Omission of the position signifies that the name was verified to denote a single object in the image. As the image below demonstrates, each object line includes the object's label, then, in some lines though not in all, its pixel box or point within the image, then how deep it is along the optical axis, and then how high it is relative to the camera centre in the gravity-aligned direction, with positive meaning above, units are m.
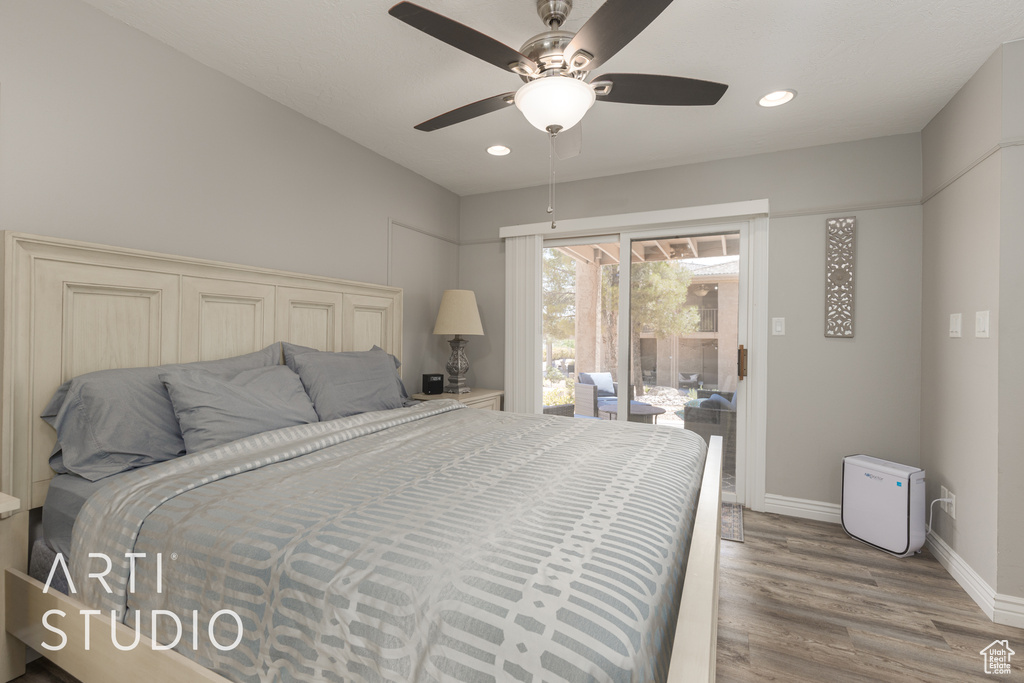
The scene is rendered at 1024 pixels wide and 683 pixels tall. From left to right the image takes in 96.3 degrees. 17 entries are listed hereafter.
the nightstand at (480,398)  3.50 -0.48
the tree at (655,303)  3.51 +0.30
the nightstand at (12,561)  1.51 -0.76
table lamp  3.65 +0.12
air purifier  2.49 -0.92
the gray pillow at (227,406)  1.67 -0.27
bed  0.80 -0.45
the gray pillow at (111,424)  1.56 -0.31
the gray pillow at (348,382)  2.26 -0.23
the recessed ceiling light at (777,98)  2.45 +1.32
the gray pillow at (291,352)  2.36 -0.08
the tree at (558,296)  3.99 +0.38
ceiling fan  1.35 +0.94
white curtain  3.99 +0.13
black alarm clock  3.58 -0.36
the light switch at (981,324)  2.11 +0.09
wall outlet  2.37 -0.85
